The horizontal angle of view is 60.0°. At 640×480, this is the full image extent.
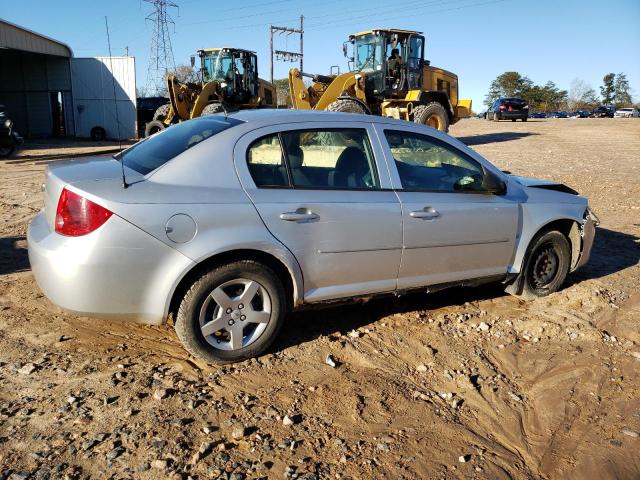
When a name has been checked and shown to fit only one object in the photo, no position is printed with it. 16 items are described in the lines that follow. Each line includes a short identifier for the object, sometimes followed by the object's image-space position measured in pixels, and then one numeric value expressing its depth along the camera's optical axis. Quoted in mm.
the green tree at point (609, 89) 96812
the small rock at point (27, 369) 3426
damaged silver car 3297
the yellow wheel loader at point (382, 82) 16469
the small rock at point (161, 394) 3211
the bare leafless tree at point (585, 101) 92825
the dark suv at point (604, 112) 59000
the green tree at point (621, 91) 96250
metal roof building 28016
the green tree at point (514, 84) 89562
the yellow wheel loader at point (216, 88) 18219
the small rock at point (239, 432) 2900
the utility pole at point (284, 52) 45528
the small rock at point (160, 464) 2623
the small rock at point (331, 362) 3758
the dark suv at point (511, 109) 38906
